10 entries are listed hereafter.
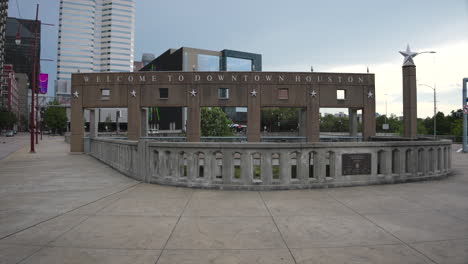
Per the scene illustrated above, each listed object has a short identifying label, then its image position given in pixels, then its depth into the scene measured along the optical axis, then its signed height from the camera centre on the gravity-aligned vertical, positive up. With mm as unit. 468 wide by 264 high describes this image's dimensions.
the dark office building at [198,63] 88125 +24483
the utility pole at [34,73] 23880 +5371
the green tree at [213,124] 30962 +1264
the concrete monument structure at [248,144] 8117 -250
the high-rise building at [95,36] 166375 +59364
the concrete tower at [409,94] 21562 +3272
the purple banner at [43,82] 31888 +5841
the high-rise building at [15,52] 151625 +51797
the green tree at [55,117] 107312 +6331
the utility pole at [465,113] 24750 +2179
